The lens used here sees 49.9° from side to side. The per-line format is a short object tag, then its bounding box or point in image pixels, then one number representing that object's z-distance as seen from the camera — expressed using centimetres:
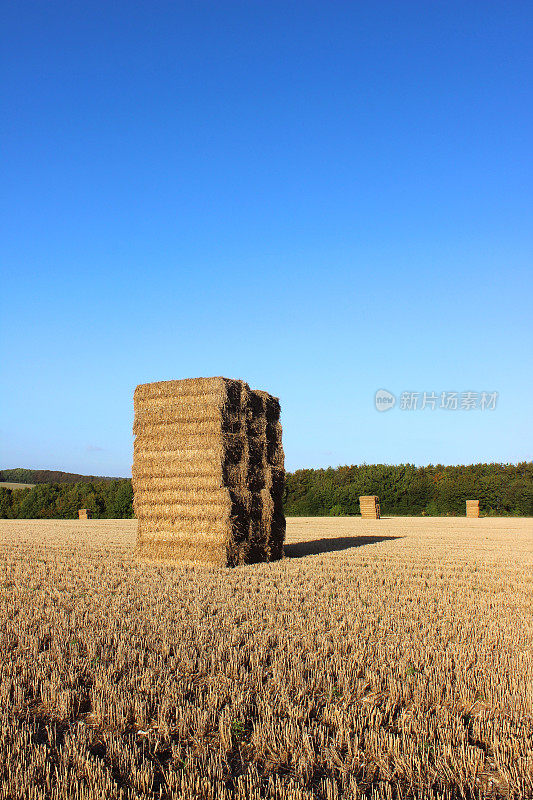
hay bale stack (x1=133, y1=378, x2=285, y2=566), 1053
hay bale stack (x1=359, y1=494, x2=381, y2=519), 3191
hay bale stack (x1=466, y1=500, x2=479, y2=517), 3622
